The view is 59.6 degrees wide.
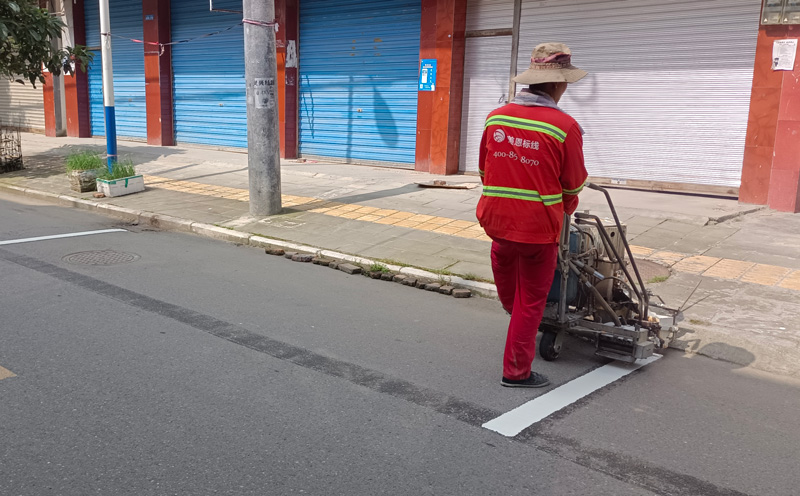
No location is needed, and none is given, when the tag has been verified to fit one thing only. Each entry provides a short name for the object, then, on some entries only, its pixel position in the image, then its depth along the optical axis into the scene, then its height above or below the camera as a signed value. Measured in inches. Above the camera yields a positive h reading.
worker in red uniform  166.7 -15.5
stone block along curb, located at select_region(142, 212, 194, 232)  387.9 -63.0
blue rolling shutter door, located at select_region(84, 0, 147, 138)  778.2 +47.3
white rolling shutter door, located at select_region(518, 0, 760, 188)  420.2 +26.2
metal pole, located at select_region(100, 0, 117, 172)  491.5 +16.7
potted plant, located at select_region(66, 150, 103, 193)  482.3 -44.3
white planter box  468.4 -52.4
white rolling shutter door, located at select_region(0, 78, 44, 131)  903.7 -0.2
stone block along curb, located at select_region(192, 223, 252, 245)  357.7 -63.5
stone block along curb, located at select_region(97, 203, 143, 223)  415.5 -62.7
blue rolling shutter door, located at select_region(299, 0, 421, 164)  565.0 +29.9
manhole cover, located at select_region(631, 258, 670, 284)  280.8 -59.9
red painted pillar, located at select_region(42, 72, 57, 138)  864.3 -4.2
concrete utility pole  374.9 +2.0
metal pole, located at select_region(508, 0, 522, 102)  499.2 +54.9
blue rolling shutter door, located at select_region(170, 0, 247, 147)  680.4 +32.5
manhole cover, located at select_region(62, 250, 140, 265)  301.1 -65.3
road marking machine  190.5 -50.4
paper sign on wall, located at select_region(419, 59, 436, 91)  536.7 +31.3
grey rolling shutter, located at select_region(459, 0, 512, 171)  511.8 +35.3
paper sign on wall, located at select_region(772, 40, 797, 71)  387.9 +39.6
